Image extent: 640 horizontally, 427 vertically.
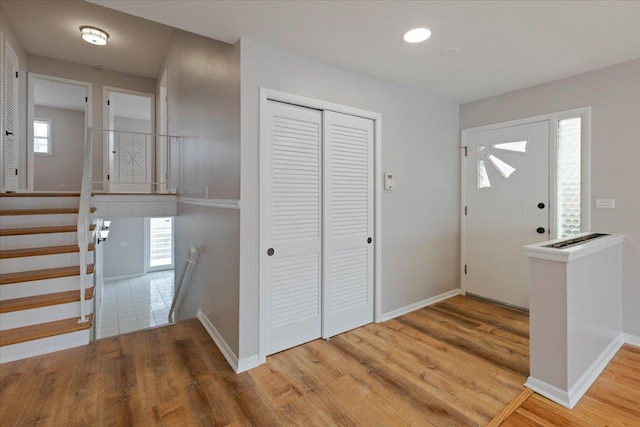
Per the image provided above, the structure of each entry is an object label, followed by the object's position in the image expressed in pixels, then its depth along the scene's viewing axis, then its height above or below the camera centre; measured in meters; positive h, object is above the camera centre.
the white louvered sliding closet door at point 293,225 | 2.47 -0.11
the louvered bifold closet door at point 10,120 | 3.82 +1.19
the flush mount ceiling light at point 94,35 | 4.05 +2.39
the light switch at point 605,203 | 2.84 +0.11
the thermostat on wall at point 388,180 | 3.22 +0.35
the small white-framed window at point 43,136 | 7.08 +1.75
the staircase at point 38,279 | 2.41 -0.60
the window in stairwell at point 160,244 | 7.72 -0.83
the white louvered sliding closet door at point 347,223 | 2.80 -0.10
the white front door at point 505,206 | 3.35 +0.10
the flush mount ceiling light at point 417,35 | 2.21 +1.34
